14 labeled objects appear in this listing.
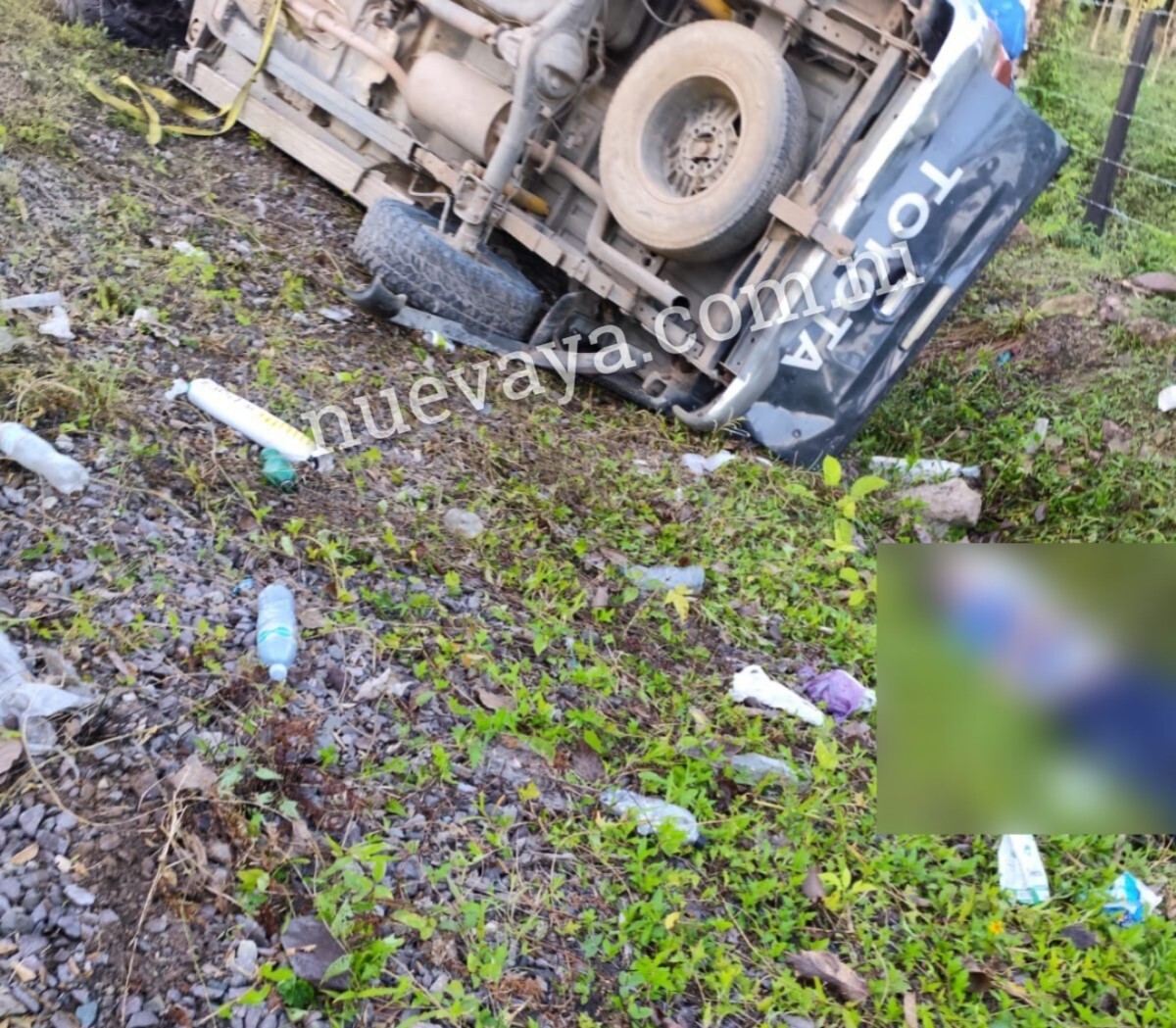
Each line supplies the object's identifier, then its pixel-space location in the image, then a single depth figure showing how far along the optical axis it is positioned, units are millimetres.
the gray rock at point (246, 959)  1952
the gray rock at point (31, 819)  2025
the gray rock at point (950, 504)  4473
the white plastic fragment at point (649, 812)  2564
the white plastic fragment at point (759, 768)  2814
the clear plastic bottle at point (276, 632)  2541
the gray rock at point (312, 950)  1976
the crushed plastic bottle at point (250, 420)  3330
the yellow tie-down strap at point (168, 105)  5145
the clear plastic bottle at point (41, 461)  2830
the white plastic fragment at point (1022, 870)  2672
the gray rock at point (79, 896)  1950
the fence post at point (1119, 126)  6867
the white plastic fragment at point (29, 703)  2172
